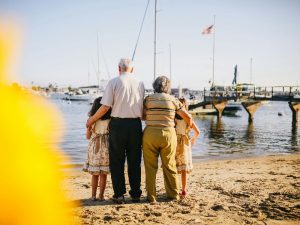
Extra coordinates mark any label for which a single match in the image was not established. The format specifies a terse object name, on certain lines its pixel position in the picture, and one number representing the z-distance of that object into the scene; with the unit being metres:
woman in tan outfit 5.55
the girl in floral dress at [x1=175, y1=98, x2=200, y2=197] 6.04
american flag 40.28
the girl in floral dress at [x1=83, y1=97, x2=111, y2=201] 5.66
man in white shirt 5.48
